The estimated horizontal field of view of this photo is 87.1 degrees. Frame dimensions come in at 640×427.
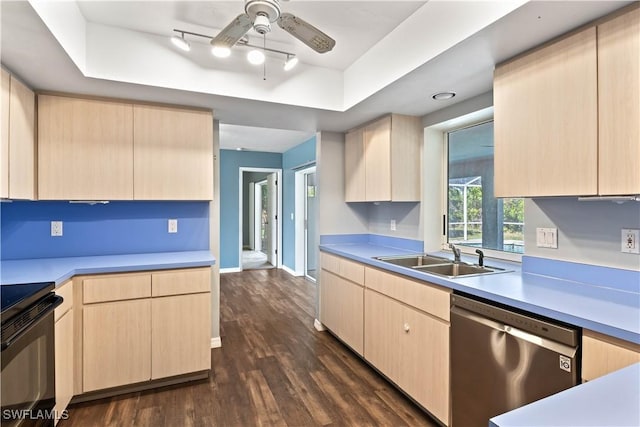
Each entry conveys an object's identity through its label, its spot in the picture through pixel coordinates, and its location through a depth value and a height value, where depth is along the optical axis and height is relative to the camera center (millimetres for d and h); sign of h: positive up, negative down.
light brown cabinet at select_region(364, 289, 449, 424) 1970 -918
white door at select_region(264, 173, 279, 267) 6953 -112
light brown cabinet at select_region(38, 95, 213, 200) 2398 +466
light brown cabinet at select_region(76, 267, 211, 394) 2250 -814
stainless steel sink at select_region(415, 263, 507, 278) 2280 -407
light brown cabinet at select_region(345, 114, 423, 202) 2922 +477
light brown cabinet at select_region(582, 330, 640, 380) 1150 -506
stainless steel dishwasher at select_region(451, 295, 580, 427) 1351 -673
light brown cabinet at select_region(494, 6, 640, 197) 1356 +449
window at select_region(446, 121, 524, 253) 2445 +79
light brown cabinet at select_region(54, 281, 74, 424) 1963 -836
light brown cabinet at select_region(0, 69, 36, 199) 1948 +443
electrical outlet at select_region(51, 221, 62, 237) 2613 -131
